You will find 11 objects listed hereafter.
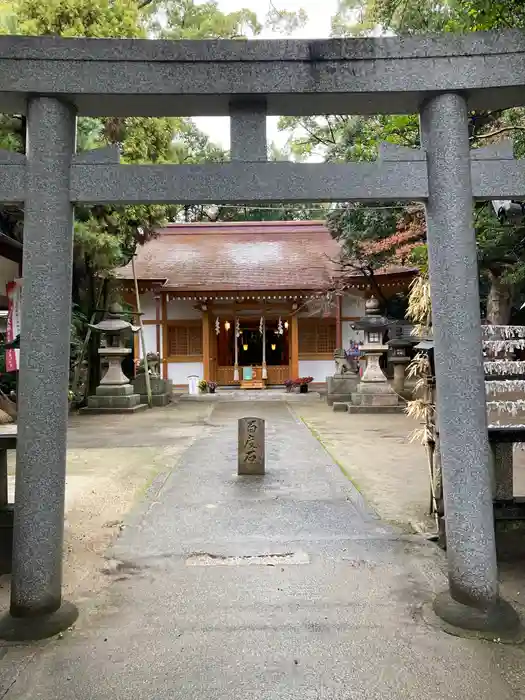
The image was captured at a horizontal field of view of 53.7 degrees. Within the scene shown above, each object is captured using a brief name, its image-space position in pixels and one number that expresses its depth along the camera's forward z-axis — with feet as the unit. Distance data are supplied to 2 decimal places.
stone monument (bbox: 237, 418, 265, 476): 20.76
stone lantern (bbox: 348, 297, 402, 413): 43.01
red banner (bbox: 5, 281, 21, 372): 25.04
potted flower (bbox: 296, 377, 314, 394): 59.57
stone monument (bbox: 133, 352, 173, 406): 50.37
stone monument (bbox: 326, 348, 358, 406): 47.57
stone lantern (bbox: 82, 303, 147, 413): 45.09
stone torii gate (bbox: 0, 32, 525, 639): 9.46
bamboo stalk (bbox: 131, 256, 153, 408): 49.39
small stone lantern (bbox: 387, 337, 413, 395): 49.49
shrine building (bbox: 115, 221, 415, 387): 59.88
